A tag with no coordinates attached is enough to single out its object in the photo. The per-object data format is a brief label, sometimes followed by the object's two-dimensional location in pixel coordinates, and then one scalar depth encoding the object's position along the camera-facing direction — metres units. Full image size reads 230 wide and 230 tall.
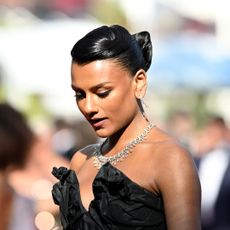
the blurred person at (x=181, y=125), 28.34
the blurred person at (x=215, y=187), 16.69
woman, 7.08
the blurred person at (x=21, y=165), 10.23
